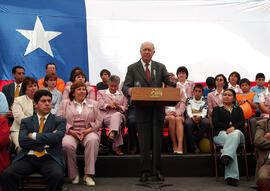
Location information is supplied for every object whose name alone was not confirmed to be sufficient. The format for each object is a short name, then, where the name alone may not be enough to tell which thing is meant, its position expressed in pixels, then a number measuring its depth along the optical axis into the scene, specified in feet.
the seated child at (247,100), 18.98
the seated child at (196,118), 18.57
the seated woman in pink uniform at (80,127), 14.99
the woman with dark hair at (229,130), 15.17
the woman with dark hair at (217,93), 19.94
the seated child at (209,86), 22.09
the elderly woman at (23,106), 16.06
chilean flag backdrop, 23.77
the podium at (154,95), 12.42
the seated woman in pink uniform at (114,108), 17.83
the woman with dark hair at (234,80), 21.85
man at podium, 14.40
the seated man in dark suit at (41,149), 12.16
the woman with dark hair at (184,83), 20.99
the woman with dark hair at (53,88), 19.03
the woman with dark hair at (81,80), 18.69
